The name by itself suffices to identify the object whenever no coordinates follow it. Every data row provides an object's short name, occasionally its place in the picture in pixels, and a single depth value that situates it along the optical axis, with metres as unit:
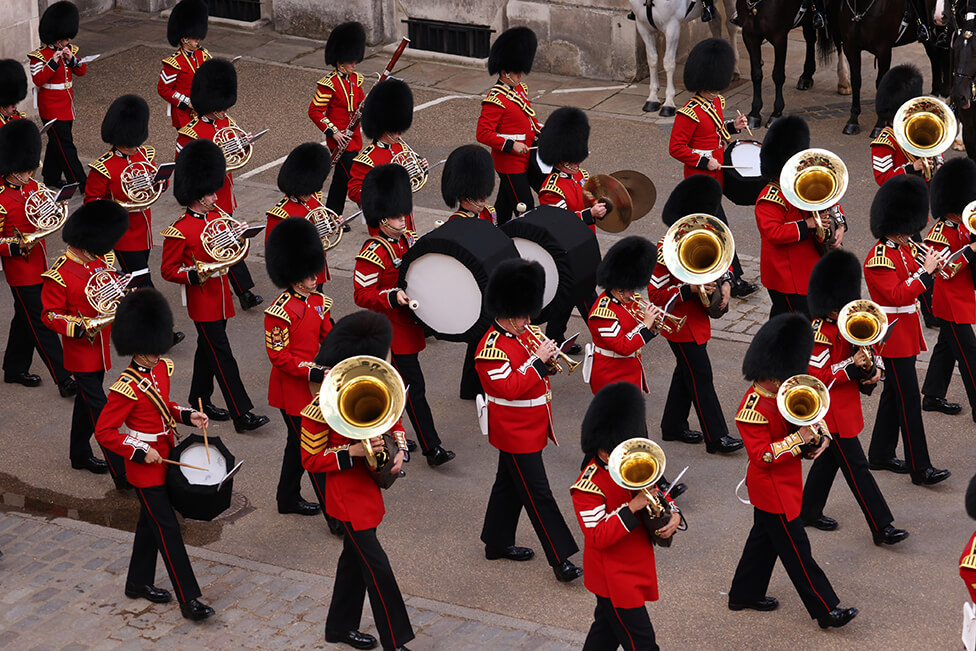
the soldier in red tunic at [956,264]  14.82
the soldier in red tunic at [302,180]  16.66
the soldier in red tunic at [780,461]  11.70
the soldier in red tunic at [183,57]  22.05
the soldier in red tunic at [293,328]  13.55
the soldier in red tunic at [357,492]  11.41
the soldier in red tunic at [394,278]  14.70
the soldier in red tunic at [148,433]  12.27
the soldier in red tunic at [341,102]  20.50
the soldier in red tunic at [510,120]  19.03
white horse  25.77
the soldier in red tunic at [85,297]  14.34
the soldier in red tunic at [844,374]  12.79
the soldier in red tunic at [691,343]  14.48
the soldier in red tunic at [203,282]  15.55
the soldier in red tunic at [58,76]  22.67
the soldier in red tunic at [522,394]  12.57
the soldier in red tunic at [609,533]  10.55
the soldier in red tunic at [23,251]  16.42
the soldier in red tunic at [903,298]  14.17
